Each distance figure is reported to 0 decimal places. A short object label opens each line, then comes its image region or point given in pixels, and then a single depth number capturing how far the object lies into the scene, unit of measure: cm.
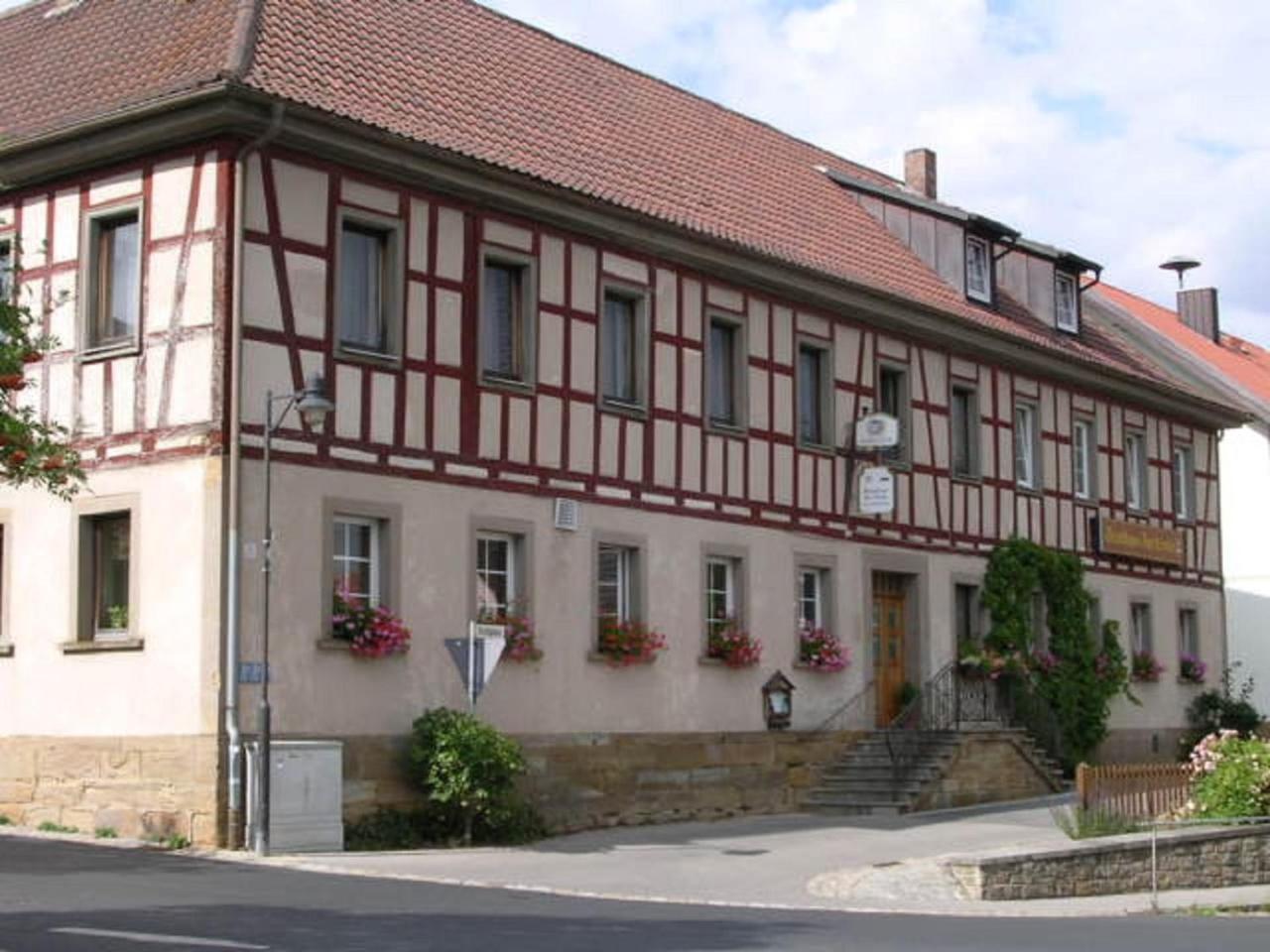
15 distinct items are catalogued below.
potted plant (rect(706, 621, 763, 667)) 2547
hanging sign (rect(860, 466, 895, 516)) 2794
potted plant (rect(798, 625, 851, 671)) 2703
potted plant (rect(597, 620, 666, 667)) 2369
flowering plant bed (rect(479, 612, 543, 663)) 2222
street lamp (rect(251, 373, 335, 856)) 1864
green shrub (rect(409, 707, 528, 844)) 2052
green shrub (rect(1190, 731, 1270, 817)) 2142
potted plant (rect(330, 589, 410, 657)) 2045
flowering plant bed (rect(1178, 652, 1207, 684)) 3681
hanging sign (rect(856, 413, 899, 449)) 2784
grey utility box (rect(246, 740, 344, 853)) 1908
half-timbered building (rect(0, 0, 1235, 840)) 1998
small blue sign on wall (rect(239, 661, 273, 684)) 1938
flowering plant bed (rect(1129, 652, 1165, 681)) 3494
